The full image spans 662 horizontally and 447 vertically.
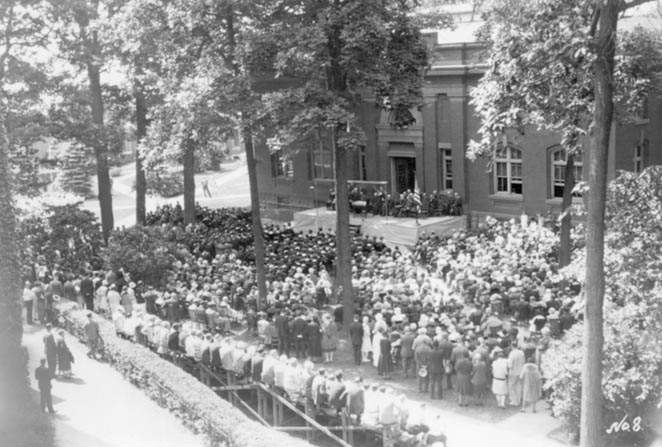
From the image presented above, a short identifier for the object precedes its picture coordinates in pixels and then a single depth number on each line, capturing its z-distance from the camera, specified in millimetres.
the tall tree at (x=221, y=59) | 21953
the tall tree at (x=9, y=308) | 16297
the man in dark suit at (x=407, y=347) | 18812
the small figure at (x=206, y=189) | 54250
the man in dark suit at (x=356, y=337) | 20231
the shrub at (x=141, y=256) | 25516
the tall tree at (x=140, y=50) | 23406
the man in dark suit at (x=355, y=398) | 16016
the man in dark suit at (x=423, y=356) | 18016
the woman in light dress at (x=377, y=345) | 19266
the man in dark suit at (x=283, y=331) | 20984
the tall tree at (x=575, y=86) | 11016
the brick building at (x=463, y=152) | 33406
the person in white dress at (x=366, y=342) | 20375
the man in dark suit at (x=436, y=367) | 17844
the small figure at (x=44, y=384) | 16531
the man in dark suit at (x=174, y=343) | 20016
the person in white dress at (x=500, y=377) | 17078
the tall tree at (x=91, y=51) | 28891
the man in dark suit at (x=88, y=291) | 25047
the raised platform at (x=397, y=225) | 32406
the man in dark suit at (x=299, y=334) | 20656
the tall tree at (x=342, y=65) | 20453
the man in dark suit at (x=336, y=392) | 16266
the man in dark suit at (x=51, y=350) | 18312
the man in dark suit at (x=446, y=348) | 18031
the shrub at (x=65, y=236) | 29844
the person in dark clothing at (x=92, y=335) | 20281
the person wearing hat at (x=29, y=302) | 23609
